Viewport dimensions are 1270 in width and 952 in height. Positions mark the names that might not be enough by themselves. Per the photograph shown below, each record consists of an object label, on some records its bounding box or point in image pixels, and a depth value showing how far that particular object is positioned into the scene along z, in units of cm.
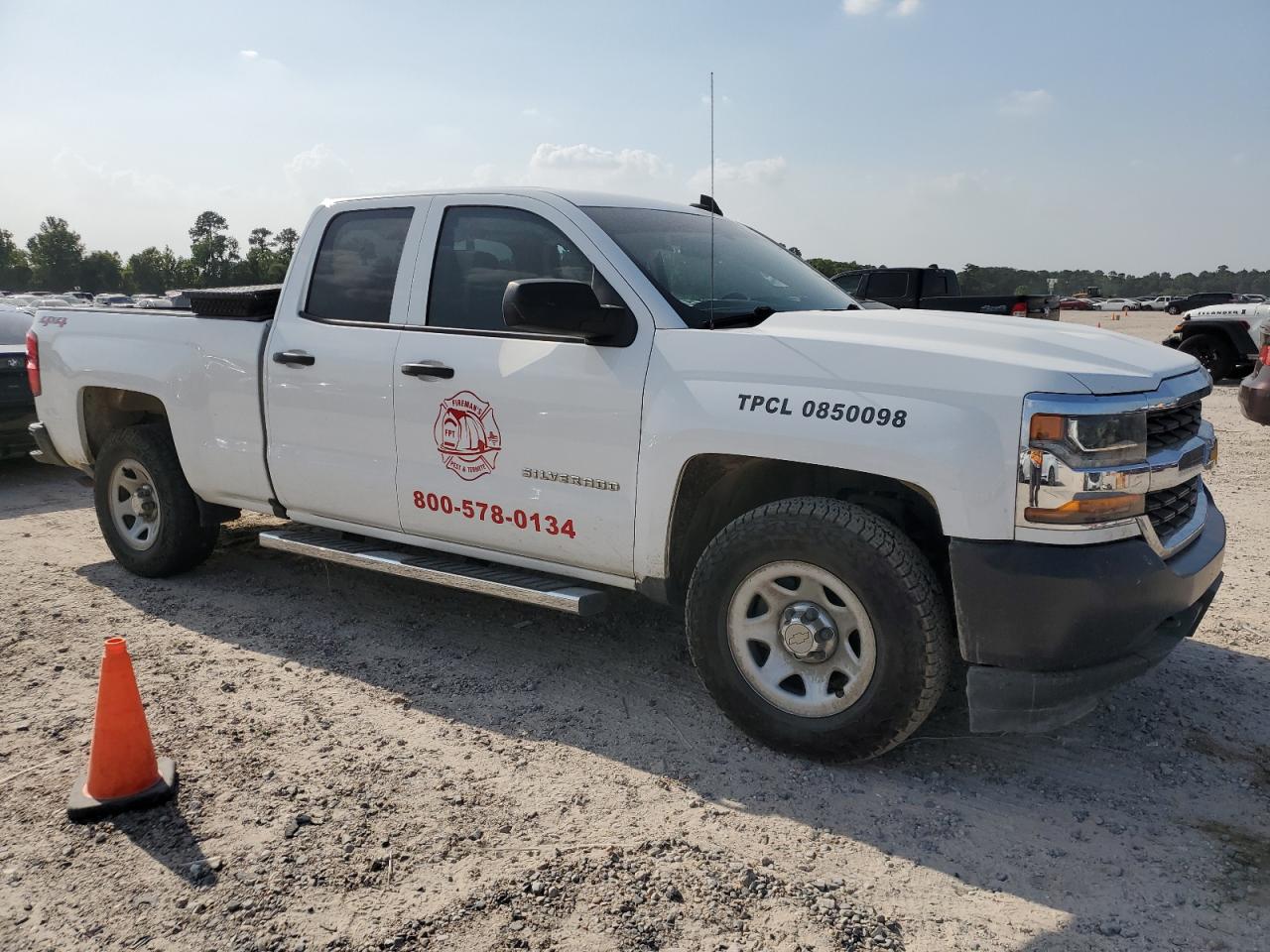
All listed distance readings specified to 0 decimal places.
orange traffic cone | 312
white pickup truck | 299
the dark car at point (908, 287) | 1488
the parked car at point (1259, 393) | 799
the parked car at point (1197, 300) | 4175
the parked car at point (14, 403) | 845
